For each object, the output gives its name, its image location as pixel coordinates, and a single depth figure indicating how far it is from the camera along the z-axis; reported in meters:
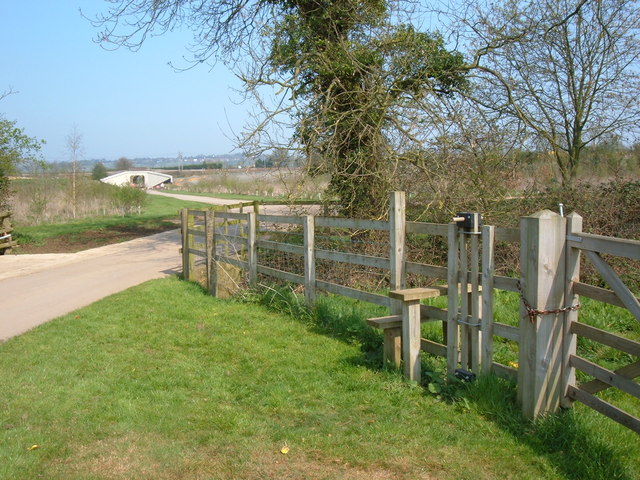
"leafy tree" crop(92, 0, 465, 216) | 11.03
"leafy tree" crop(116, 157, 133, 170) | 114.85
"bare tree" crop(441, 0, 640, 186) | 14.20
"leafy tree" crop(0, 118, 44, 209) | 19.95
